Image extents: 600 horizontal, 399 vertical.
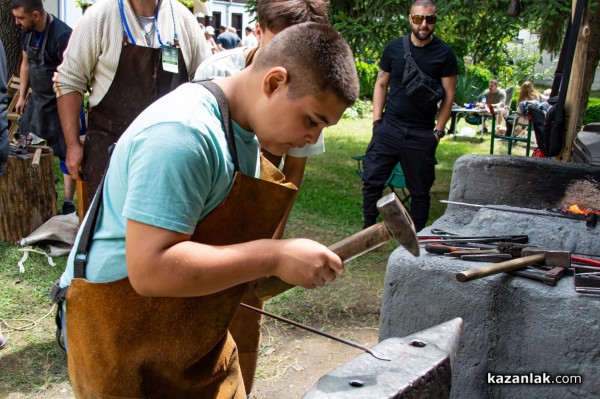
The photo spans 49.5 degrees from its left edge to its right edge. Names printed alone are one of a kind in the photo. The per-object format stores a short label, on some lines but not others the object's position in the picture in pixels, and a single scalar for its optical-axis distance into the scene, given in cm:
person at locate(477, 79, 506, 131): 1366
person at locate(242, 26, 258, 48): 1669
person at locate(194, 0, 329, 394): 278
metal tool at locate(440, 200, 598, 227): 319
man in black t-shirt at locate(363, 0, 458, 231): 562
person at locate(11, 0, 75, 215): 573
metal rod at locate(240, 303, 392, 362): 175
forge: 241
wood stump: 531
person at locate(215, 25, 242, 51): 1661
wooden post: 454
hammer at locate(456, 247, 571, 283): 251
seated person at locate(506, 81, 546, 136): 1112
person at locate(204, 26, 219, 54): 1677
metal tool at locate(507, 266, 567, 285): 253
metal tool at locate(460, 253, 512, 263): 275
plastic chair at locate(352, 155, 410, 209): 637
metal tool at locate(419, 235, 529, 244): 300
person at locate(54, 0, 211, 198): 340
